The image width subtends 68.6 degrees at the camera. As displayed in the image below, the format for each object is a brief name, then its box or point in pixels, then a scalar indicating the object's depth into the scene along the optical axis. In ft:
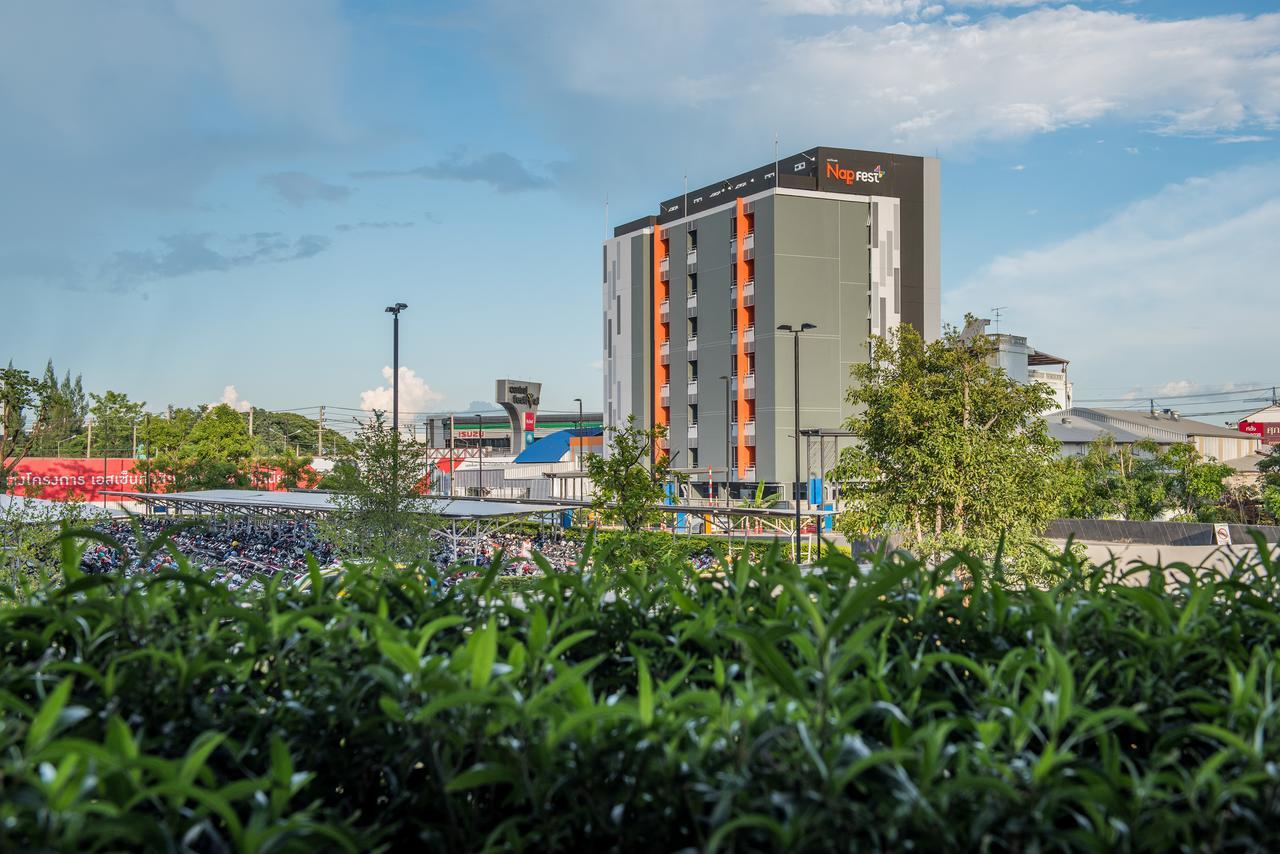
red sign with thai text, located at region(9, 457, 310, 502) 182.46
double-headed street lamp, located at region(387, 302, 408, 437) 111.45
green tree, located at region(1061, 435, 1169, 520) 150.10
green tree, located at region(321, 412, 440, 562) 77.36
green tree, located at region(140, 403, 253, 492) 176.35
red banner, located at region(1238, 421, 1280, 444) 299.99
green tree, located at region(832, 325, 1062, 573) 68.85
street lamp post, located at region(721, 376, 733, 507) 176.24
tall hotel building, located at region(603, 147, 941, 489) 171.32
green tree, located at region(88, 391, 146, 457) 164.86
